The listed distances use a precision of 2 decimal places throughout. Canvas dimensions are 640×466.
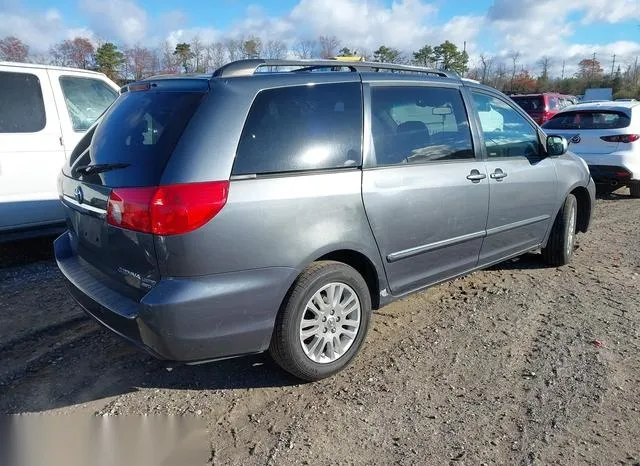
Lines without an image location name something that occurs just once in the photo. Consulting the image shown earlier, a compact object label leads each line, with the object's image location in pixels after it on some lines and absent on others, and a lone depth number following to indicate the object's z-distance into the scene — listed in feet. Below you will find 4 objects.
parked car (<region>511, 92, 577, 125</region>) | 56.54
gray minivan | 8.57
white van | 17.11
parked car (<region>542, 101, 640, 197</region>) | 27.45
